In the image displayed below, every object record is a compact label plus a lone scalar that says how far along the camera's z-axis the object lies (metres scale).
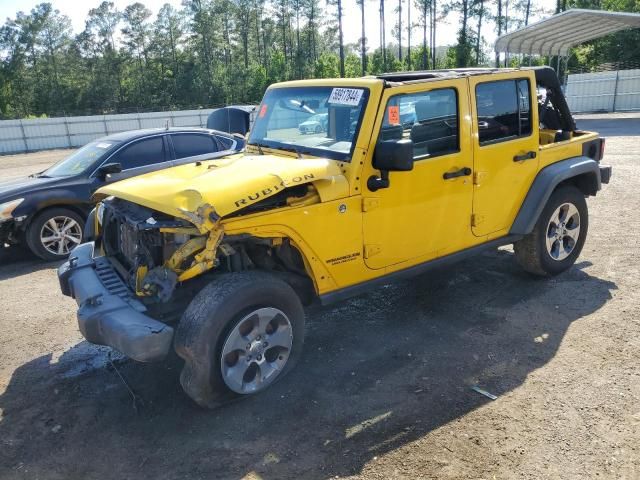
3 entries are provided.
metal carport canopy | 20.09
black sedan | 7.01
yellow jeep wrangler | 3.38
